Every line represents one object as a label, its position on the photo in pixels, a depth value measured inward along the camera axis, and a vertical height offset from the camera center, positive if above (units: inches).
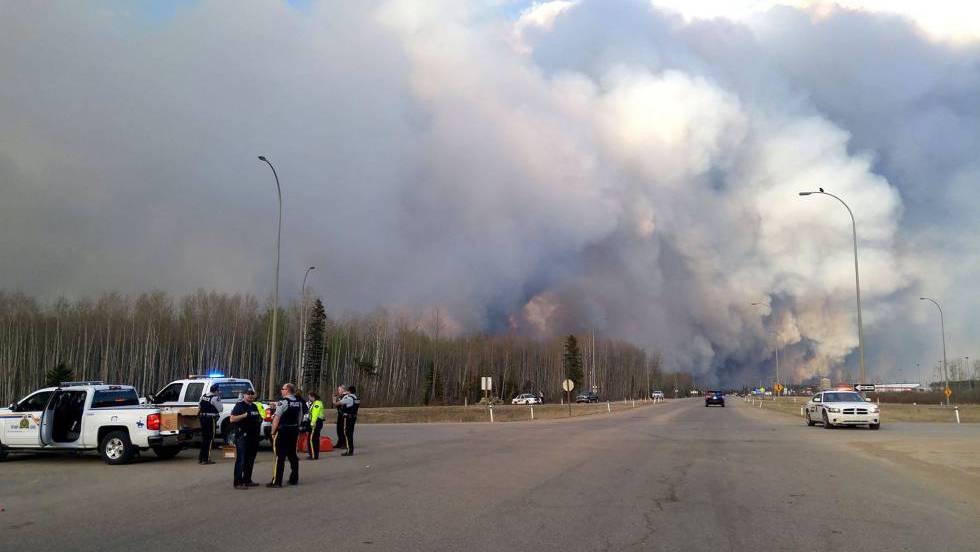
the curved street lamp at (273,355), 1237.9 +32.9
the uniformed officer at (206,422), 625.9 -45.8
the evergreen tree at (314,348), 3385.8 +124.1
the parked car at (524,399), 3343.5 -116.2
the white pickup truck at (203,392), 754.8 -23.6
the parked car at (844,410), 1120.8 -50.6
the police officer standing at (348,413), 717.9 -40.9
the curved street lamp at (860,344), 1405.0 +72.4
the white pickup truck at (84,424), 634.8 -49.5
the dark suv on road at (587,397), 3732.8 -113.5
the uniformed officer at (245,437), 472.1 -44.4
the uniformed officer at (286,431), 478.9 -41.0
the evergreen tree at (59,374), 2049.7 -11.6
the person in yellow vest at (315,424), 665.0 -49.1
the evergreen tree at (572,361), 4847.4 +112.6
